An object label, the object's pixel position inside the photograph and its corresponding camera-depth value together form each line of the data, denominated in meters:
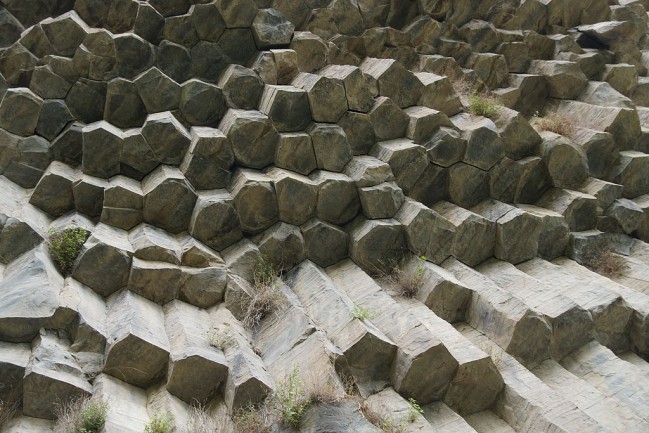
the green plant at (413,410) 6.59
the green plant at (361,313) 7.53
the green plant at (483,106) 10.81
